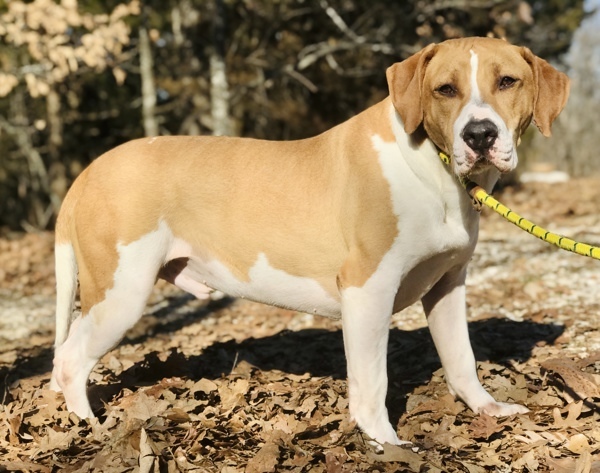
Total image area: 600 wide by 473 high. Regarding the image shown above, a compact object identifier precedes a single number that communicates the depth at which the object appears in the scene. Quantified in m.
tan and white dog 3.57
